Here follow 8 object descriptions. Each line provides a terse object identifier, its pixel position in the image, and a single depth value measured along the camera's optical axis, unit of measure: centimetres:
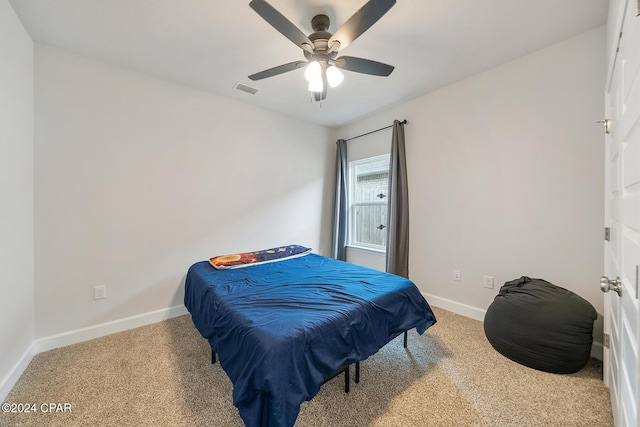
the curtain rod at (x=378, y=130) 312
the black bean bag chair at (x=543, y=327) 169
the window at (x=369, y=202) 362
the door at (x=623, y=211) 85
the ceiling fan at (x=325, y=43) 134
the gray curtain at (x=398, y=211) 309
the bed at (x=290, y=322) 113
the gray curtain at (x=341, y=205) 391
